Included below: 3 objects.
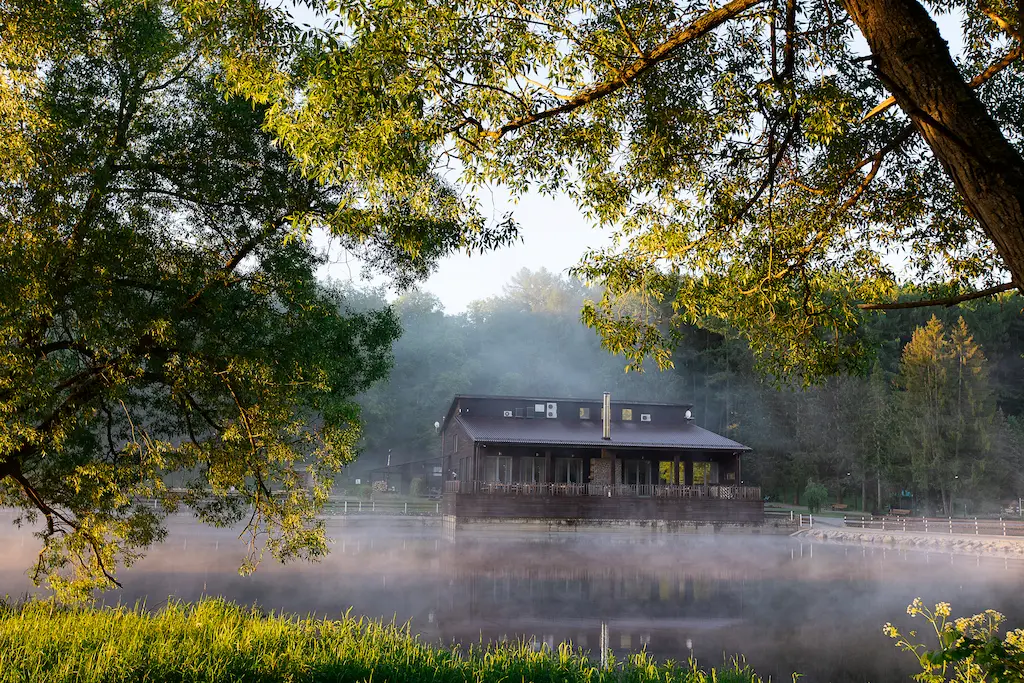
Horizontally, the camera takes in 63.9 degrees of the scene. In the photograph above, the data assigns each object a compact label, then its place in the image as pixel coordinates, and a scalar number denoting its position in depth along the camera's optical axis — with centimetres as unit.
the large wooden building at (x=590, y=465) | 3516
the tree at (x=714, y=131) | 614
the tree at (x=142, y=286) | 884
